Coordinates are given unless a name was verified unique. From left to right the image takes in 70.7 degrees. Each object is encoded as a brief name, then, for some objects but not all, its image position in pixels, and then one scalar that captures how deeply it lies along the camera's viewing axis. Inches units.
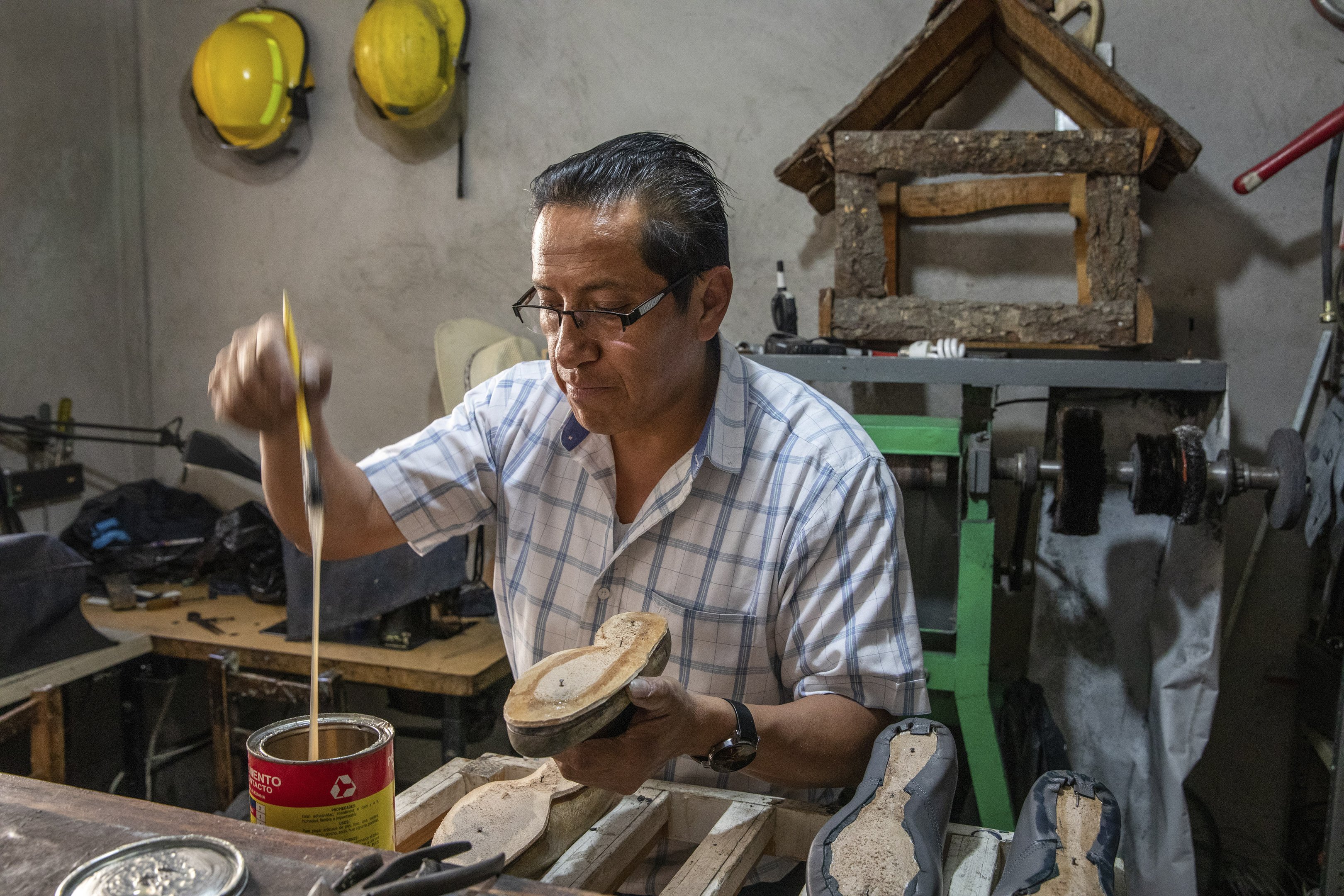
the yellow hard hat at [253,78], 126.4
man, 48.0
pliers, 27.1
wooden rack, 37.2
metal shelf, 79.5
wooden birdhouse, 88.0
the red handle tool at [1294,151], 85.6
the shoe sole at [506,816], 37.1
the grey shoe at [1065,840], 31.7
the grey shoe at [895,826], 31.1
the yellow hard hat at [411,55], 116.6
